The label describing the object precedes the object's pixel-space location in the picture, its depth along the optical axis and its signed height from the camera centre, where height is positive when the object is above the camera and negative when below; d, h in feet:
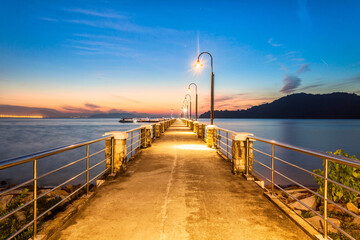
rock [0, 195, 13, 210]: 28.28 -11.82
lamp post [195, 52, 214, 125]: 48.75 +4.12
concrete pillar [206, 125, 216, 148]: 39.99 -3.71
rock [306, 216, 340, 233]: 17.22 -9.27
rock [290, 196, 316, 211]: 26.05 -10.64
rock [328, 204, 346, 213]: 22.13 -9.54
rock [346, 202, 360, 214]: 22.03 -9.17
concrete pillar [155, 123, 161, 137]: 59.88 -3.94
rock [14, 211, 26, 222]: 19.42 -9.43
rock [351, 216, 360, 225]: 20.67 -10.12
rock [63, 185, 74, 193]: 36.17 -12.56
